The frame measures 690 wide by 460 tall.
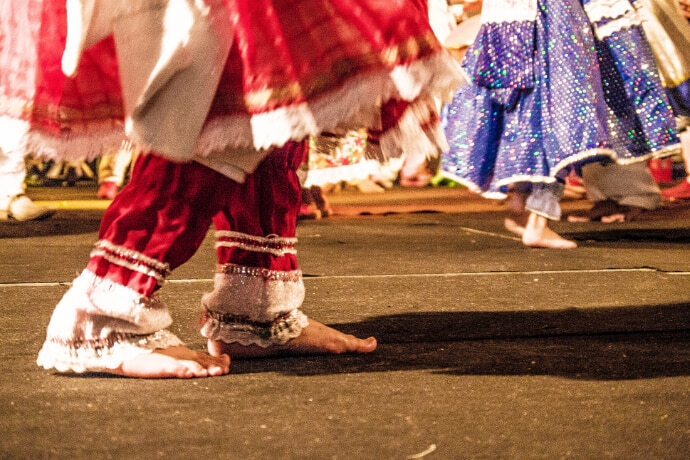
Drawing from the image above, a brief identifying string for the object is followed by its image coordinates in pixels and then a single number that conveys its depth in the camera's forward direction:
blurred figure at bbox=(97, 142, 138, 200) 5.34
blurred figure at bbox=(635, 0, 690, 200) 3.48
